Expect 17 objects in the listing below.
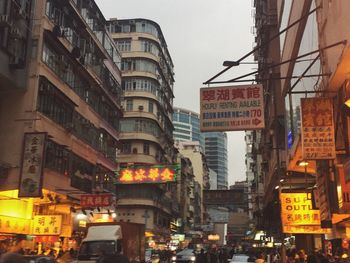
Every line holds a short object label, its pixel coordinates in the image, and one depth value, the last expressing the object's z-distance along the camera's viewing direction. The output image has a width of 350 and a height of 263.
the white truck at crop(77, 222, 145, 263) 21.53
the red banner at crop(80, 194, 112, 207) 26.77
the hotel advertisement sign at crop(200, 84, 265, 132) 11.55
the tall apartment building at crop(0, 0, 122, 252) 23.50
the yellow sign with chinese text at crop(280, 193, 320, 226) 14.61
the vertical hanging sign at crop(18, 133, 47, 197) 22.62
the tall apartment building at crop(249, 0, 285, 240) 25.85
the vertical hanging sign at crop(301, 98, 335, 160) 10.24
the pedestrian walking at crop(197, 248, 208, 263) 31.28
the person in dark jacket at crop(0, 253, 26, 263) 5.06
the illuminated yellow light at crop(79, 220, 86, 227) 32.53
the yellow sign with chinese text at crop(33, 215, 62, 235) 25.30
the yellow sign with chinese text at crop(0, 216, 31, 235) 23.17
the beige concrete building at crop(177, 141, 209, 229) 117.12
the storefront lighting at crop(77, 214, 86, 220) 32.78
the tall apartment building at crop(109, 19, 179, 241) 59.44
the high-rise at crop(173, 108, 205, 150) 199.25
